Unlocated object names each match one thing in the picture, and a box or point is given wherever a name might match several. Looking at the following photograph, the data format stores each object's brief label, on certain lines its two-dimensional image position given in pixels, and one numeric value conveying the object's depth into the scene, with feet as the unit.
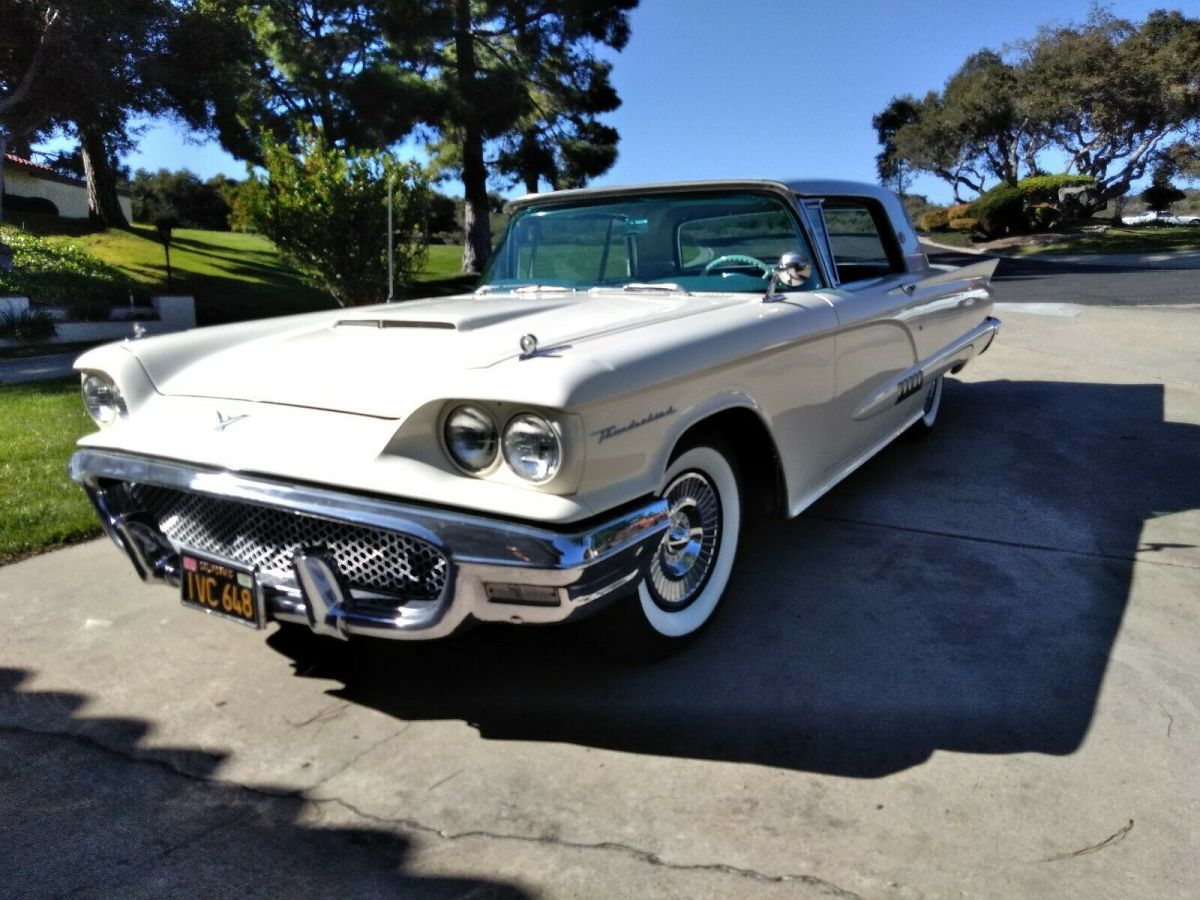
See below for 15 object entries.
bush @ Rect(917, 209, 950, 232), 128.06
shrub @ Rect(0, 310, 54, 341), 39.65
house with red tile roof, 89.35
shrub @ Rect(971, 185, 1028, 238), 108.27
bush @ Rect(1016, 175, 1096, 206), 118.62
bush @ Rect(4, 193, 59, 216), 80.74
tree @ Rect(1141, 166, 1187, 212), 138.06
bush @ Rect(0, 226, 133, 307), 44.57
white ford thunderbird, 7.52
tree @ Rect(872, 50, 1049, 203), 141.38
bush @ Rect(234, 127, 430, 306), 37.01
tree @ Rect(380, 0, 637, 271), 58.59
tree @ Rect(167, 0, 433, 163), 56.24
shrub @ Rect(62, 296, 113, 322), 42.91
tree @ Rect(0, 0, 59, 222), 49.32
